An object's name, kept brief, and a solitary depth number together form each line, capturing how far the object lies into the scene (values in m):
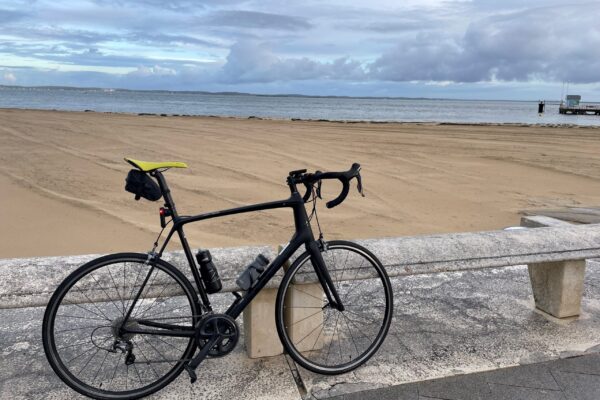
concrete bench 2.85
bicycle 2.84
